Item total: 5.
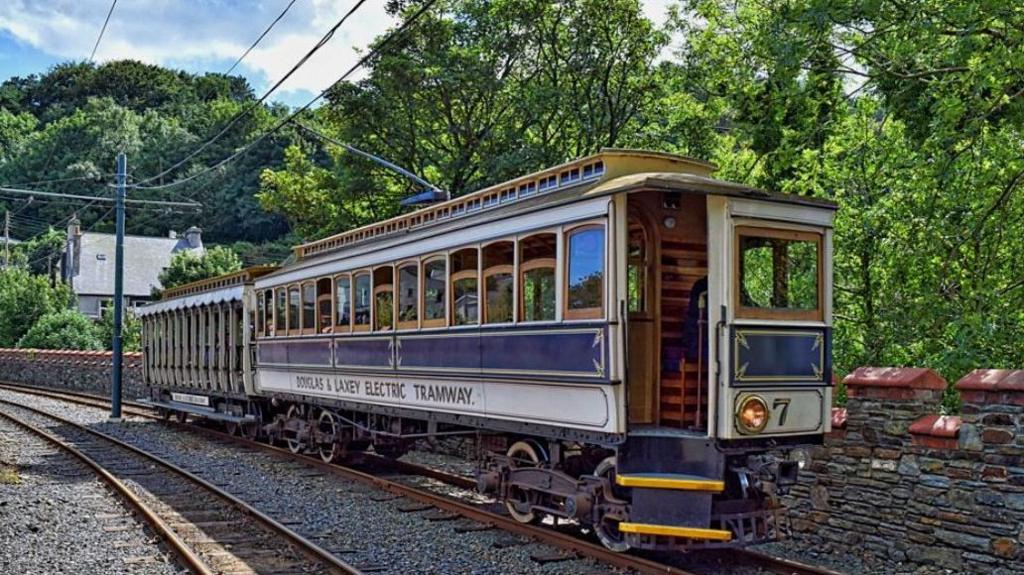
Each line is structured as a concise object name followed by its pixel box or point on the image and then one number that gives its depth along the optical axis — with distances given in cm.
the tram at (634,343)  770
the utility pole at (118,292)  2227
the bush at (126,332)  3994
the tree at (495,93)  2219
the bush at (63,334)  4053
